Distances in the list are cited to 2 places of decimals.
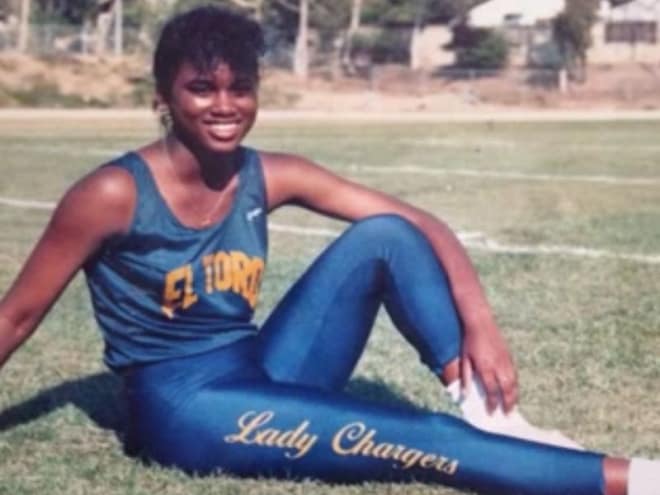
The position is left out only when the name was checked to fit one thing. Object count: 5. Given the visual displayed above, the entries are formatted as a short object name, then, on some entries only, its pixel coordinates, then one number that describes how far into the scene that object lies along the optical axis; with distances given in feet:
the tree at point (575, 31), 199.31
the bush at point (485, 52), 207.72
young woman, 12.02
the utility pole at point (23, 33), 173.17
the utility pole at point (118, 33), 180.05
